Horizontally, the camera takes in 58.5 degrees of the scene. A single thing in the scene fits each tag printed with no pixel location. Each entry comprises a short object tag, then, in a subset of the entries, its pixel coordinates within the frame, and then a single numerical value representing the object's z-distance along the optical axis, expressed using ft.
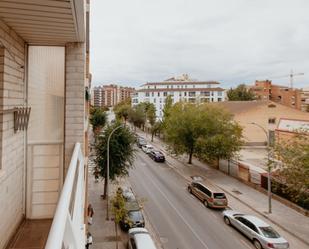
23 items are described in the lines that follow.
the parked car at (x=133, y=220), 42.24
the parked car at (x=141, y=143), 119.24
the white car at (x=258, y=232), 36.60
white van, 33.22
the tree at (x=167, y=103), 118.66
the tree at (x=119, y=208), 40.14
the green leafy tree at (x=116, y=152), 55.98
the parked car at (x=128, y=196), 51.49
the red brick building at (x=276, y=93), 220.04
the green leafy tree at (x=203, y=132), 71.67
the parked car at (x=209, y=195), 52.06
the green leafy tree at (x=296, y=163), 39.93
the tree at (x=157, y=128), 135.68
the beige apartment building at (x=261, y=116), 117.19
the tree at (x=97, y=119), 143.84
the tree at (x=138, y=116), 187.77
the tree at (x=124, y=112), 211.18
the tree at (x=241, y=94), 228.02
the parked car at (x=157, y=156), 93.81
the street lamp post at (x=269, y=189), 49.38
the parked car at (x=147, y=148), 108.33
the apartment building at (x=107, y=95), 467.52
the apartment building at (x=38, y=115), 13.66
